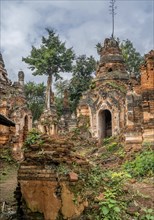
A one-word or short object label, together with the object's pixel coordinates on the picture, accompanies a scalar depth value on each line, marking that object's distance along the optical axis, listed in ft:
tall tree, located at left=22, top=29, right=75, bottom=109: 77.77
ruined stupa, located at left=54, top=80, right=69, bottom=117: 87.19
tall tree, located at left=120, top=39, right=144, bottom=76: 88.24
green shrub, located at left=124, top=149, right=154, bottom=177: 25.14
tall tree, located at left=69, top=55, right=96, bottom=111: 79.10
